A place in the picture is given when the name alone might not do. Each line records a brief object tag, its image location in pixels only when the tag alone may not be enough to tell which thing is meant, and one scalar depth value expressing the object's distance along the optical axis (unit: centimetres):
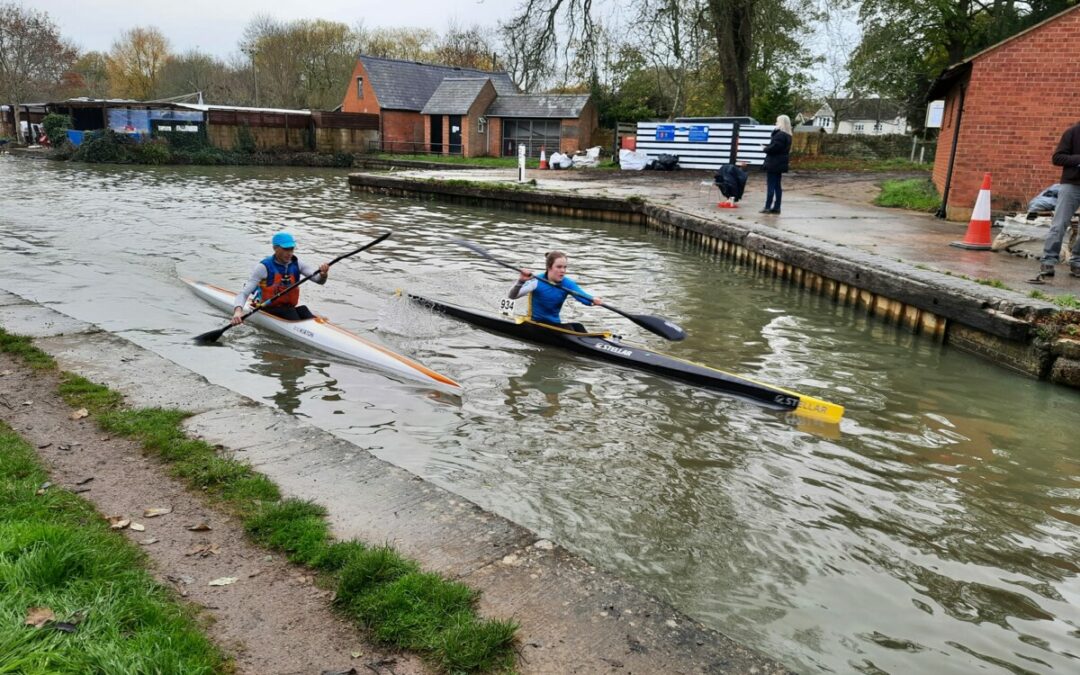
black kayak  646
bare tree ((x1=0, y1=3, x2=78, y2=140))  4809
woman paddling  818
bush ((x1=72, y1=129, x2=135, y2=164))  3641
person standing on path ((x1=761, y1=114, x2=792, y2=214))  1446
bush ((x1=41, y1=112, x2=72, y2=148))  3978
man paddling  841
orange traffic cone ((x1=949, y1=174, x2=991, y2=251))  1085
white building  6241
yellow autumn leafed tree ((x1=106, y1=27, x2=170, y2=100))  6675
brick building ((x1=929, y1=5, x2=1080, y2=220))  1210
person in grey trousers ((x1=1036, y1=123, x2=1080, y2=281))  850
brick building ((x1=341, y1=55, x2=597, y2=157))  4047
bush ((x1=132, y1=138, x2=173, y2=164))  3675
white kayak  708
